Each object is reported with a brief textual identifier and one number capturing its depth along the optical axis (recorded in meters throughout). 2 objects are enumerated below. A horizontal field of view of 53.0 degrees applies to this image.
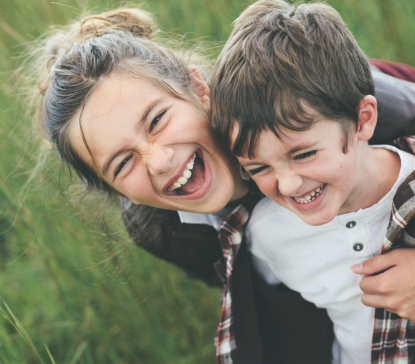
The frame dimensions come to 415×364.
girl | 1.20
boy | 1.01
